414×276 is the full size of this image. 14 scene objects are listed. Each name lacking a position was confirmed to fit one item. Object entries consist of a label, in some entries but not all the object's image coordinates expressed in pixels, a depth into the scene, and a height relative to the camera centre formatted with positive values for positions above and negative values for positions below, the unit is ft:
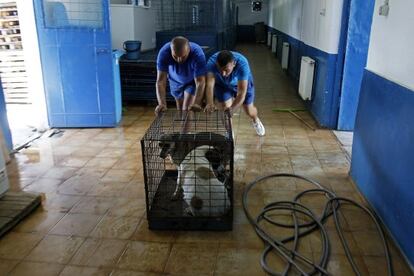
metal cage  6.97 -3.03
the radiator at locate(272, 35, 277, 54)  35.31 -2.10
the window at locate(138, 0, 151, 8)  19.35 +0.92
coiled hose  6.03 -3.85
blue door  12.35 -1.40
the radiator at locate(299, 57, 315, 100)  14.66 -2.22
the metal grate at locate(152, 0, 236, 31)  22.07 +0.36
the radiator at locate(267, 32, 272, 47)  41.86 -2.16
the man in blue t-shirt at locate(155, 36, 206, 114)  9.27 -1.32
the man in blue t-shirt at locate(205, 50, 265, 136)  9.21 -1.71
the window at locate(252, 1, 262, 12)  54.29 +2.17
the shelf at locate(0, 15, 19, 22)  13.87 +0.07
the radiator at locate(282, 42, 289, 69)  24.26 -2.25
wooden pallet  7.11 -3.73
